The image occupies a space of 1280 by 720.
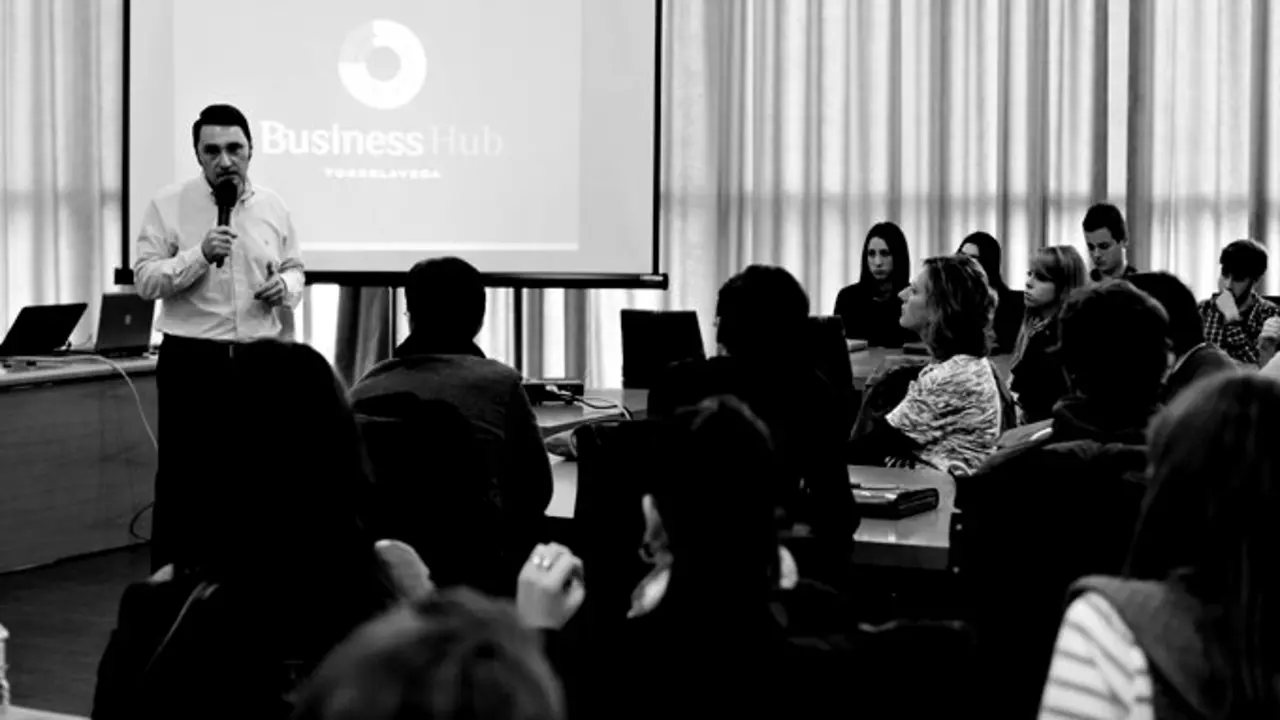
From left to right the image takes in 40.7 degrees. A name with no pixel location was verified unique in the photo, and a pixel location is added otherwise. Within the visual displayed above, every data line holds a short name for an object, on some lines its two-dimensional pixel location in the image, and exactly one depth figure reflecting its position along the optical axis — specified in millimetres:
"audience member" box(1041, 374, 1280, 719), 1667
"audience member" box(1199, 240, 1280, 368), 6477
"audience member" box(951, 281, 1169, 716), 2686
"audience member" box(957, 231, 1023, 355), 6996
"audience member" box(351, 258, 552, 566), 3451
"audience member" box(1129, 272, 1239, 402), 3725
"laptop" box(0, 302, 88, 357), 6309
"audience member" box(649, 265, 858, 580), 3074
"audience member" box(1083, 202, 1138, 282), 6535
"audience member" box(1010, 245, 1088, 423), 4828
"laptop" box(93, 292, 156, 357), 6645
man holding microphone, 5215
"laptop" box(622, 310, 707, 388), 6137
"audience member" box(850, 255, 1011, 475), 4445
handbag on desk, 3424
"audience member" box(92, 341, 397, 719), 2158
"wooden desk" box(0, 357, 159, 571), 6086
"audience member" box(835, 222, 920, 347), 7273
